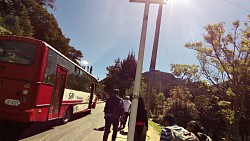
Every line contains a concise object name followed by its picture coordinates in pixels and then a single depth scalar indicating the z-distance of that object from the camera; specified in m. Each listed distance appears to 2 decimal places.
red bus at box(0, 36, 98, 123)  5.80
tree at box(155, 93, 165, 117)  34.59
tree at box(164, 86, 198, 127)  24.54
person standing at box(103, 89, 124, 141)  5.49
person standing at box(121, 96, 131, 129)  9.07
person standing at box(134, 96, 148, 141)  4.86
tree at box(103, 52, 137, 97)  43.50
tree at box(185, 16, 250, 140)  14.52
